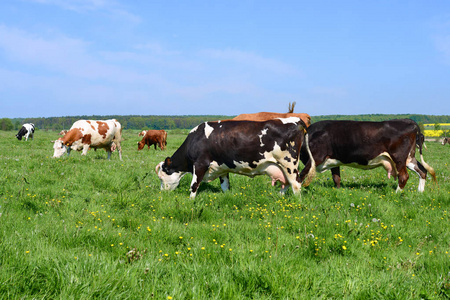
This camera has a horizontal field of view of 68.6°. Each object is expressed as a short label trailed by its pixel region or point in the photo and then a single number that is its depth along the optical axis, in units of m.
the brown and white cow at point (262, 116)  12.29
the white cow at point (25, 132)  37.80
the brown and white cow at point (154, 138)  28.83
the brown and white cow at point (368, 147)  8.66
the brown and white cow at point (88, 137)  15.93
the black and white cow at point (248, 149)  7.66
